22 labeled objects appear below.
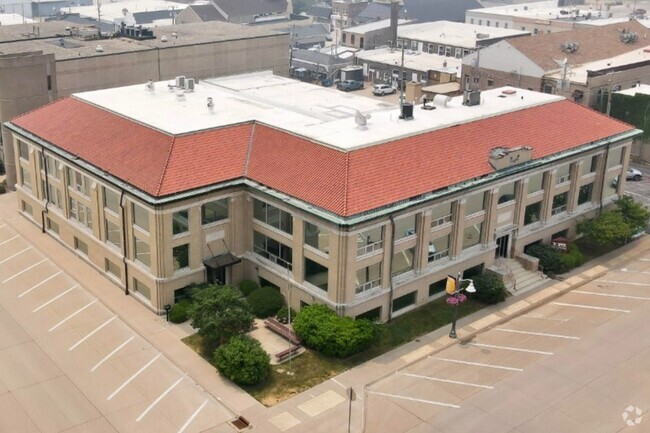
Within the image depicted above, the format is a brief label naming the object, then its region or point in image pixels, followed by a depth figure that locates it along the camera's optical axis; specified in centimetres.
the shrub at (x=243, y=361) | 4728
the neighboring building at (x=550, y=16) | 15700
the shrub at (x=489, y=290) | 5856
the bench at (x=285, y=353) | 5053
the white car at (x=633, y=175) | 8869
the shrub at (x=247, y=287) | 5803
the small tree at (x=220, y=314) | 4969
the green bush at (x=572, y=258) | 6475
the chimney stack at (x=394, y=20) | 15125
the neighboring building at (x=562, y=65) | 9912
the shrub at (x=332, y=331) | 5025
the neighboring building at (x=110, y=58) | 7831
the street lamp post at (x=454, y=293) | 5212
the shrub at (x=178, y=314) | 5497
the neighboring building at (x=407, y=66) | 12494
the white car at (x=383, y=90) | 12756
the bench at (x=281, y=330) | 5222
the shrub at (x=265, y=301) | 5581
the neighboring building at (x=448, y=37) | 13812
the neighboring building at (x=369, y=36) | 15662
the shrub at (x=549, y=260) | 6406
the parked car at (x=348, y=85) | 13438
